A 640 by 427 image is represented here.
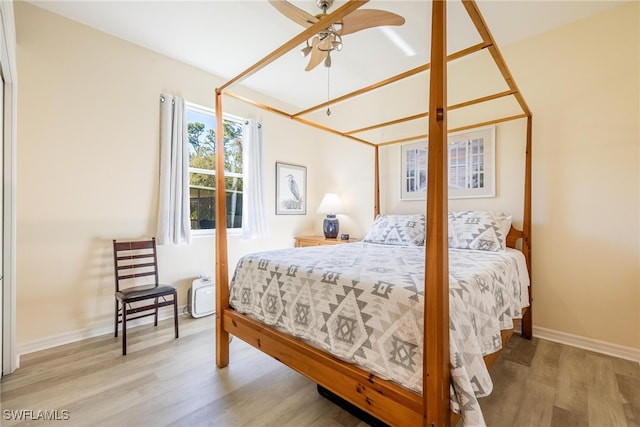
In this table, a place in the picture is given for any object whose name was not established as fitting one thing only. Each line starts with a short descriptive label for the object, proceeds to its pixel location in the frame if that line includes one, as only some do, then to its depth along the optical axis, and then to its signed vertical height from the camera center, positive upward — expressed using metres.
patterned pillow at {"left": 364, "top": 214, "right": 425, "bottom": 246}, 2.84 -0.18
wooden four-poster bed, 1.01 -0.44
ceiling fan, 1.76 +1.24
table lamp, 3.86 +0.02
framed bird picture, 4.06 +0.35
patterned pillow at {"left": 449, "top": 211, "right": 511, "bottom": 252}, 2.40 -0.15
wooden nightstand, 3.60 -0.36
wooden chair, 2.37 -0.62
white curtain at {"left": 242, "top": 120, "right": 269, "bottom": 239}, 3.67 +0.36
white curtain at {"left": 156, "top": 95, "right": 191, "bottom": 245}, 2.88 +0.39
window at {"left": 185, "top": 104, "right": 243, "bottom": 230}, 3.26 +0.58
